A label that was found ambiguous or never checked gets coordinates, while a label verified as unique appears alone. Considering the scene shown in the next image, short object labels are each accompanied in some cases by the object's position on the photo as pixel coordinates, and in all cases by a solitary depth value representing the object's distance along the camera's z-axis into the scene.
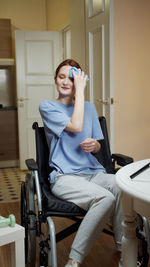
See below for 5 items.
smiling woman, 1.66
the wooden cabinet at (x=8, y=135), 4.95
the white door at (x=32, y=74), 4.65
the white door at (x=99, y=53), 2.99
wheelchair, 1.67
